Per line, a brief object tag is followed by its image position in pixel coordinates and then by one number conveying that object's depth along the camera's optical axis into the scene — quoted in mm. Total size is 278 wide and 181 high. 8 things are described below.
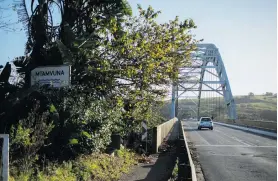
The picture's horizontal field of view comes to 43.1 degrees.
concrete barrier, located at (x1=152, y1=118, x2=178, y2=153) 17266
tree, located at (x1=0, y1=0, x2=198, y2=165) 9164
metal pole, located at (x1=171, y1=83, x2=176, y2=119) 88212
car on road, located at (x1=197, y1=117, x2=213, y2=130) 44169
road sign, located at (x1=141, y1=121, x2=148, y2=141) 16141
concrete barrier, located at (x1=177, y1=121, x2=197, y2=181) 7062
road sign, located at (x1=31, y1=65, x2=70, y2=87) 8039
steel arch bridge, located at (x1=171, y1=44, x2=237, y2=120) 81625
